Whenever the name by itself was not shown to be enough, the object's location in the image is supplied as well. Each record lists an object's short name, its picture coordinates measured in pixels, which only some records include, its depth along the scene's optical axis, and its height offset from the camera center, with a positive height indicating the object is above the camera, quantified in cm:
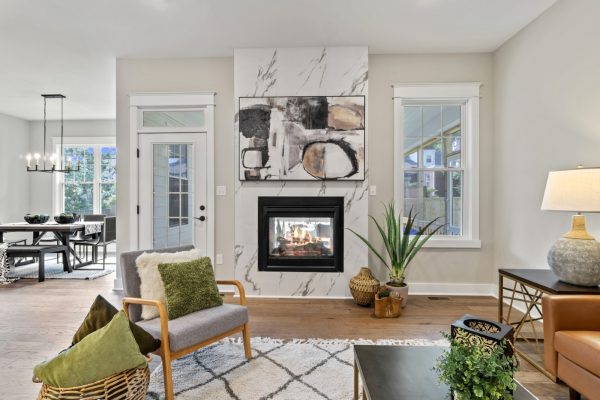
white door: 394 +14
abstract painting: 367 +73
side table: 199 -57
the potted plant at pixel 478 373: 105 -59
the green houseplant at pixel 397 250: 335 -53
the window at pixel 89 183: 679 +37
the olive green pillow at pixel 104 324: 170 -67
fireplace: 371 -40
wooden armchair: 180 -77
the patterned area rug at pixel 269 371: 188 -113
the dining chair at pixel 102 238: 527 -65
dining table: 463 -43
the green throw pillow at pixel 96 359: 143 -74
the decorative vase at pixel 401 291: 328 -93
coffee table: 124 -75
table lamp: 197 -20
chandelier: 666 +87
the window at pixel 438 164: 387 +45
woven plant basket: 141 -87
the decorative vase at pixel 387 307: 308 -103
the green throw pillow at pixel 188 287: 207 -59
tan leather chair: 163 -71
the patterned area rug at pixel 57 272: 462 -110
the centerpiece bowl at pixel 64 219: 500 -29
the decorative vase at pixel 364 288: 330 -91
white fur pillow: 207 -52
